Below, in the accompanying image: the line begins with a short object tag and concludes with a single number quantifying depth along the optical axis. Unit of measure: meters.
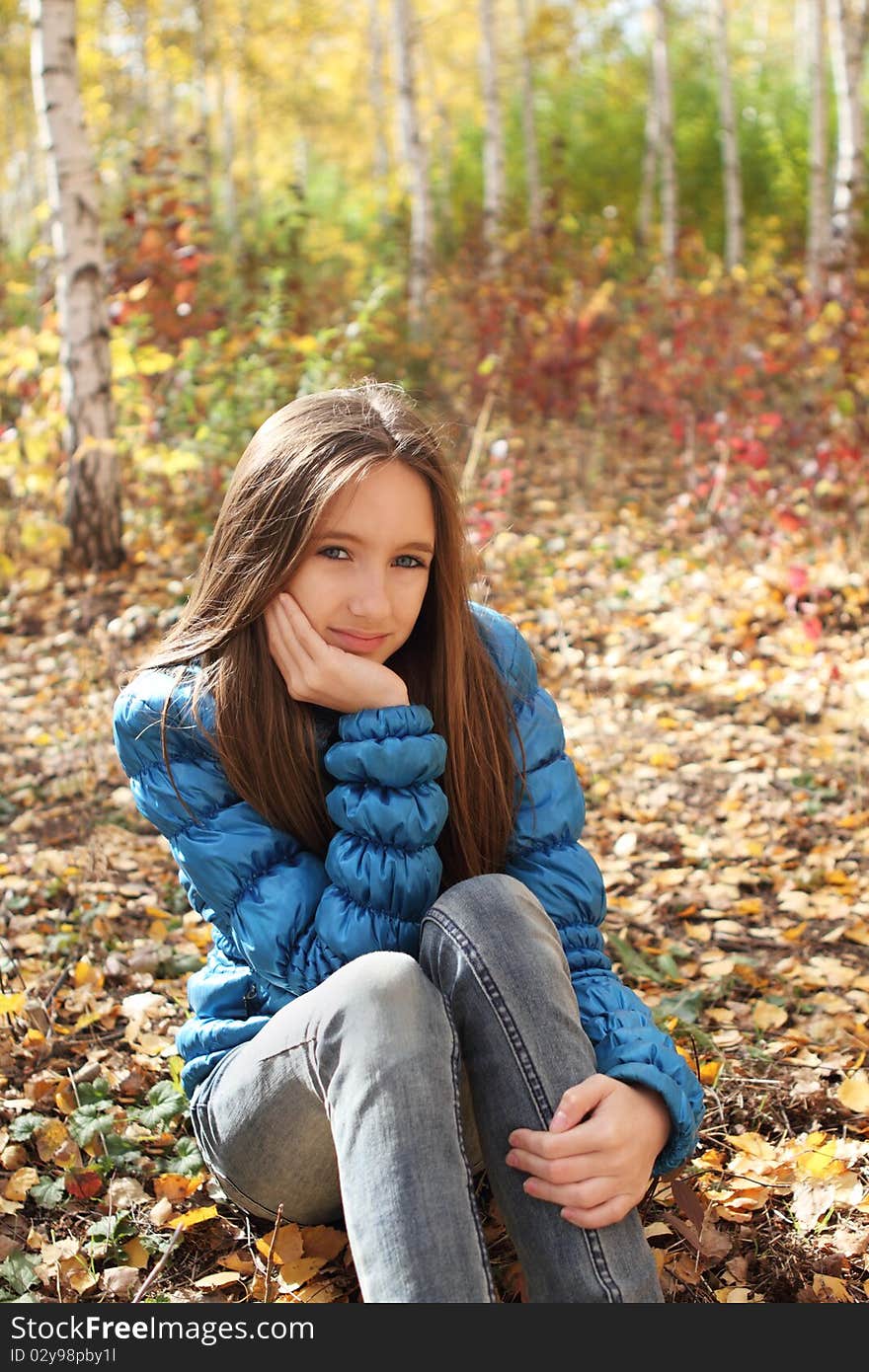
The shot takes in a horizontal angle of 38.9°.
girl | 1.61
